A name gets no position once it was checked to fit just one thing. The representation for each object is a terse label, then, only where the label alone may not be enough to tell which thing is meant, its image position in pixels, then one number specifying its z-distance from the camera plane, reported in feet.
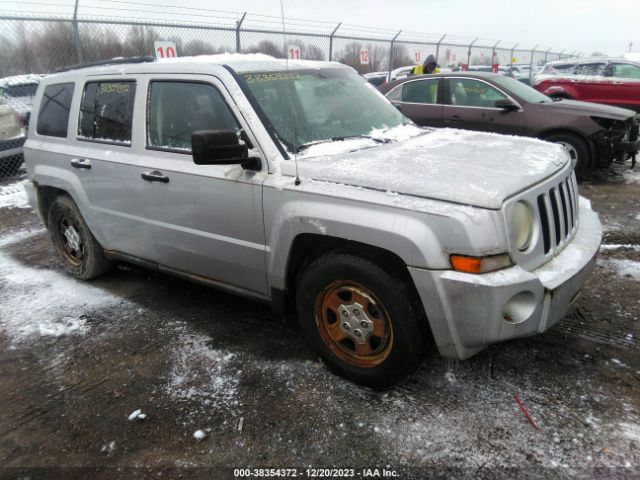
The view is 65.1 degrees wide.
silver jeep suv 7.85
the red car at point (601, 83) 40.60
